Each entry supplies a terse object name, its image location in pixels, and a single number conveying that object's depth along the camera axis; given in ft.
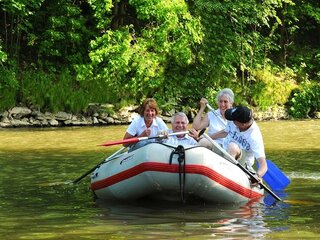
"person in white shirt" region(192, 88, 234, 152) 44.78
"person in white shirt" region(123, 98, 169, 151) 43.17
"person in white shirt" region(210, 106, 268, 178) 39.31
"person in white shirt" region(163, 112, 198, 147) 41.03
